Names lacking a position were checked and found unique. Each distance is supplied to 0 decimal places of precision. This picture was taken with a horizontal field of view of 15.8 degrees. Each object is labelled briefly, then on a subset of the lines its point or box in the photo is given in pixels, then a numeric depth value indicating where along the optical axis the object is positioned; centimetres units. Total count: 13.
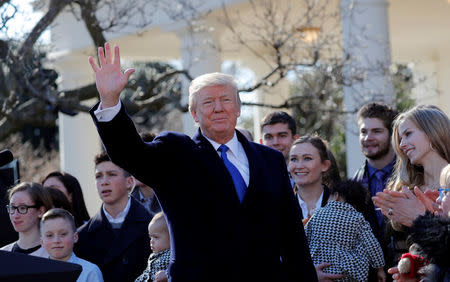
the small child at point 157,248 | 1068
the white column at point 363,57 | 2009
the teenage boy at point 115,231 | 1185
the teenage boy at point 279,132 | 1415
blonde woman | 1037
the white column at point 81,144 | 3141
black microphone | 703
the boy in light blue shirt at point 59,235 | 1163
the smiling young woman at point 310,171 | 1183
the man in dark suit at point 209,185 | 742
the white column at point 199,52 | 2383
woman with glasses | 1249
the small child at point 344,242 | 1031
